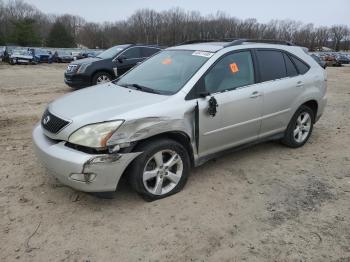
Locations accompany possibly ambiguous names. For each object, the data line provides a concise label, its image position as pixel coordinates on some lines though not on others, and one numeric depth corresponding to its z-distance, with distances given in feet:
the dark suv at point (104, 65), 36.76
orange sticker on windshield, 15.73
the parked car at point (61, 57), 124.15
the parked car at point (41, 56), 115.38
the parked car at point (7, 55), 110.63
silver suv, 11.46
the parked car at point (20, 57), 103.14
